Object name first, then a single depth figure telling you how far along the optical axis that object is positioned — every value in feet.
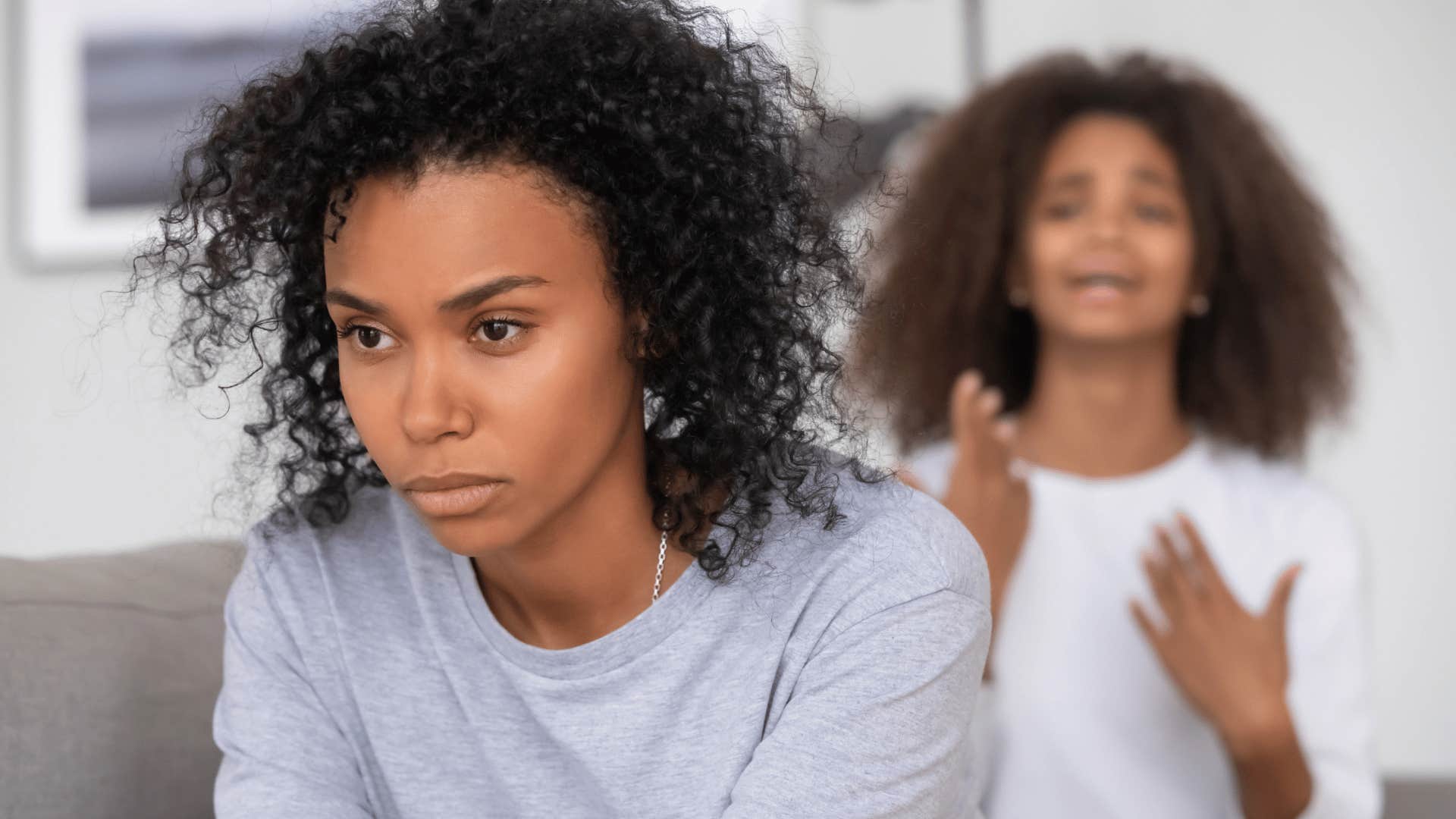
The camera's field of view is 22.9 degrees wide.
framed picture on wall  10.05
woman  5.24
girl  6.71
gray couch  5.45
